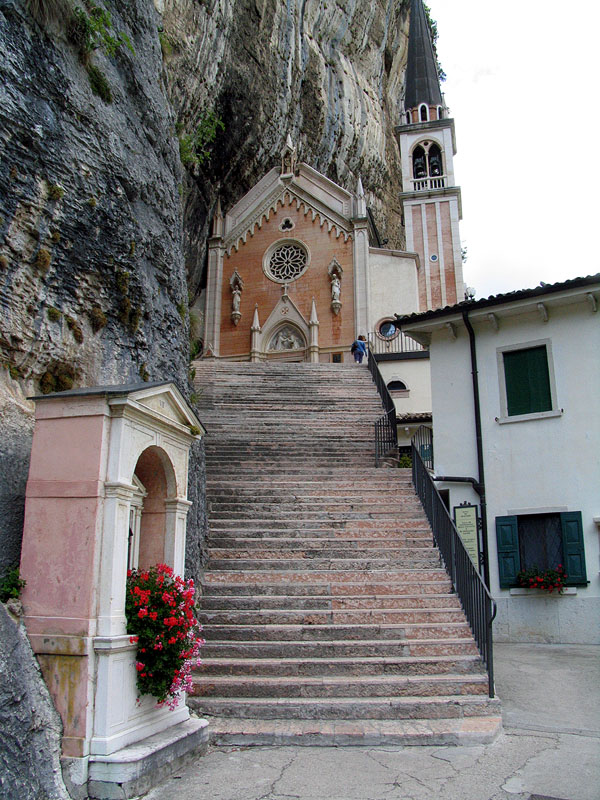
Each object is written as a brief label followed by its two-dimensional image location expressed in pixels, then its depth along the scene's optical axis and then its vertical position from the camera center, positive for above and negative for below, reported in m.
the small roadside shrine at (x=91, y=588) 4.48 -0.21
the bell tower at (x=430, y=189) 29.42 +16.58
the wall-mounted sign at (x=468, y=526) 11.28 +0.54
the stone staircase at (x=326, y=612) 6.11 -0.59
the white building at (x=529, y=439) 10.41 +2.01
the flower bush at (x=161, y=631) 4.93 -0.54
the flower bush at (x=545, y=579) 10.23 -0.32
